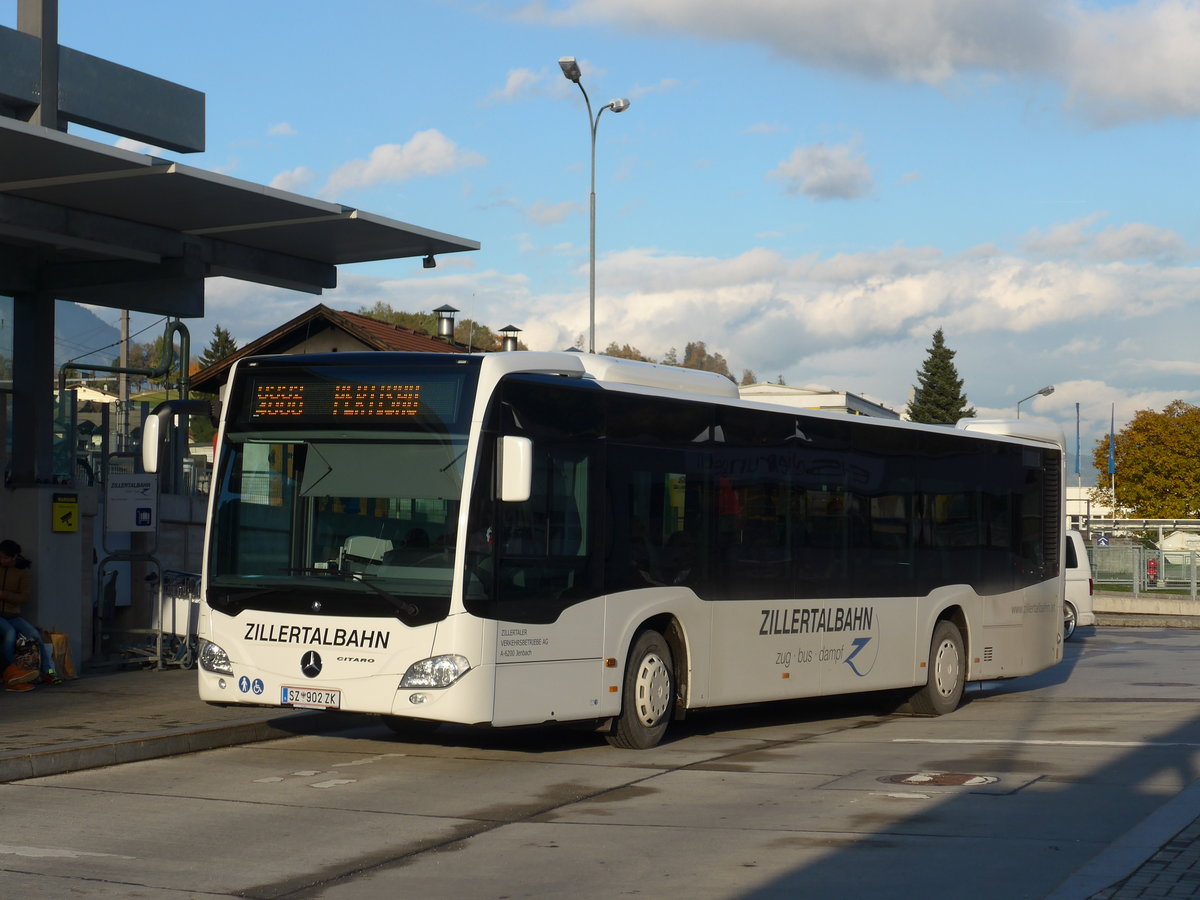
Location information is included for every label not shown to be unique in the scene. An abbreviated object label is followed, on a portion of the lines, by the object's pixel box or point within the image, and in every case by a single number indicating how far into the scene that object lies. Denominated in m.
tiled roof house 39.97
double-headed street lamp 29.47
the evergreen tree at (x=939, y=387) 118.06
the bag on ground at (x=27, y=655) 14.80
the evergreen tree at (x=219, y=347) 136.12
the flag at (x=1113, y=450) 86.11
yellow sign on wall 15.94
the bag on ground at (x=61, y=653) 15.52
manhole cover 10.30
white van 29.62
